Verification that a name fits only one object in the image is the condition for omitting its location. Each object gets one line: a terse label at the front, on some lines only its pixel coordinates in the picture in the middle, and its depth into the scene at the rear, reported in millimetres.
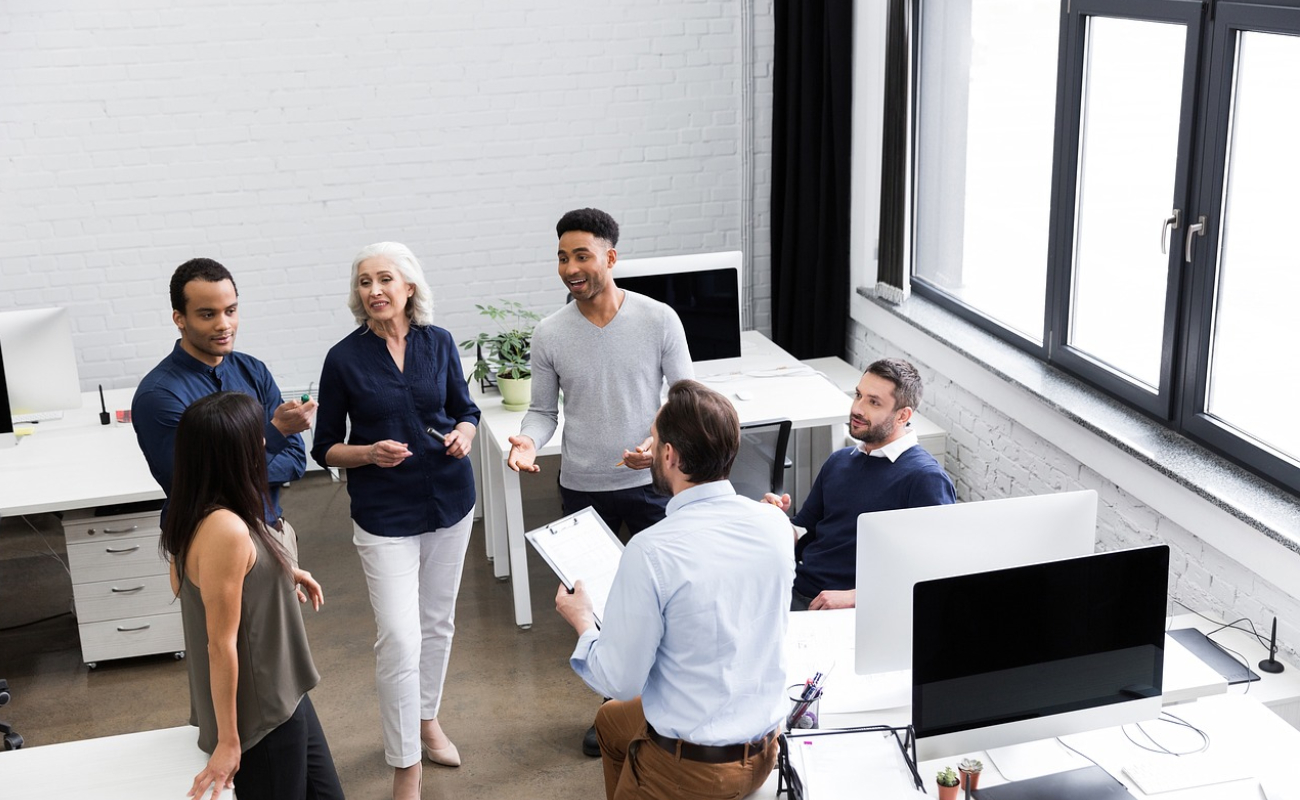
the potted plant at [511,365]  4547
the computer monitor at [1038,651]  2238
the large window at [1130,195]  3332
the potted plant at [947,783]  2232
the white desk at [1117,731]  2391
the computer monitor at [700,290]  4586
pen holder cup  2512
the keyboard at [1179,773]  2318
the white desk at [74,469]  3992
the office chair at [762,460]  3799
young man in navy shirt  2904
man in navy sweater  3189
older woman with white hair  3143
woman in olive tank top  2340
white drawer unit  4141
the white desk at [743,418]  4309
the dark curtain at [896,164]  4957
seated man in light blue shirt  2188
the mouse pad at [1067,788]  2295
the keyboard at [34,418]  4637
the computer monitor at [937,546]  2527
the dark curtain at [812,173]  5418
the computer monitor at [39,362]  4277
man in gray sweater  3436
